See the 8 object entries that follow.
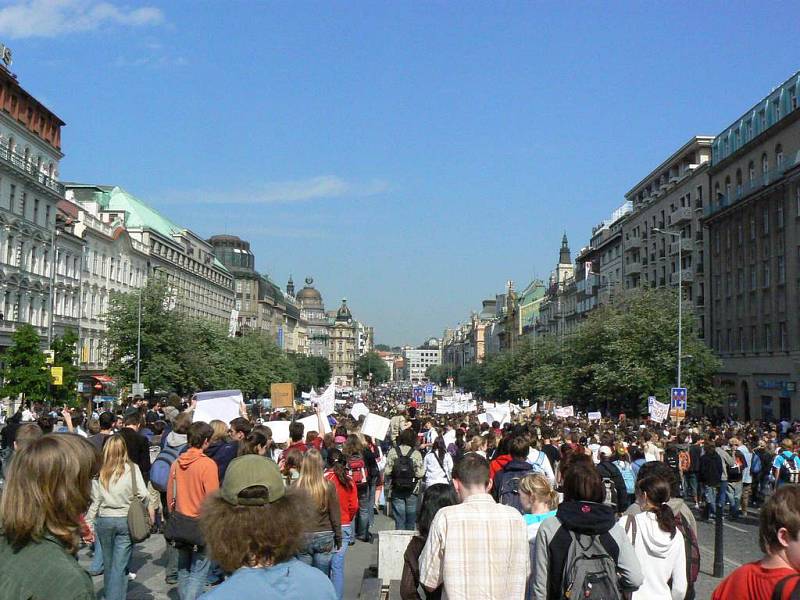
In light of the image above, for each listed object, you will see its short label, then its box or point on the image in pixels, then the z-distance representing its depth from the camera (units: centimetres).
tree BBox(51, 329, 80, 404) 4738
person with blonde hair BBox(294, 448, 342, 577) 841
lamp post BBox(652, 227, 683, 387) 4794
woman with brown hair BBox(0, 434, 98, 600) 315
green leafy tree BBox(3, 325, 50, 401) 4381
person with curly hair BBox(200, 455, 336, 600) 334
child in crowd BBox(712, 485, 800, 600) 378
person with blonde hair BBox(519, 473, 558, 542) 683
